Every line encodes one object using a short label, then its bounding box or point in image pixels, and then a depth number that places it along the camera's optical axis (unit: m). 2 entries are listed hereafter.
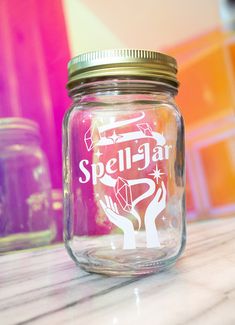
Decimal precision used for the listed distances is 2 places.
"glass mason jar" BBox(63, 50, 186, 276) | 0.42
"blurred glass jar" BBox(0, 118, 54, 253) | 0.63
